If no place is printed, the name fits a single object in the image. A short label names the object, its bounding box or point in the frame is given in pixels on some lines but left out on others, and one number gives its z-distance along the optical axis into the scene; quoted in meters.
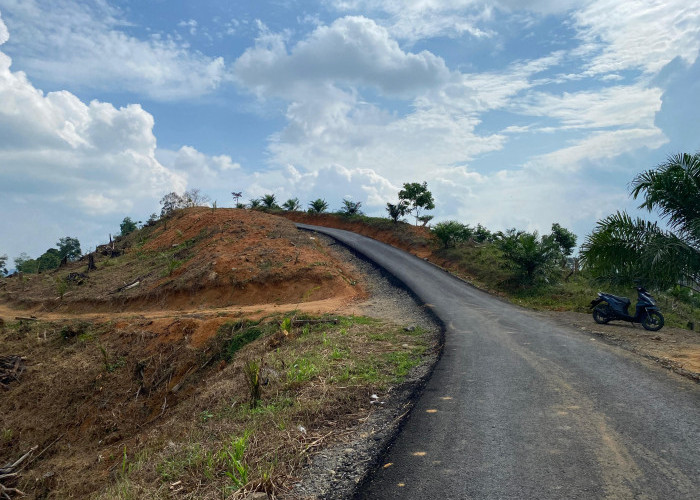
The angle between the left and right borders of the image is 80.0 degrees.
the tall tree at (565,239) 28.16
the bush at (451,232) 26.53
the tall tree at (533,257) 18.81
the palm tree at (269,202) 46.16
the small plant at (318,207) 42.69
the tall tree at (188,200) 38.59
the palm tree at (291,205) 45.33
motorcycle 11.41
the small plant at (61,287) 20.37
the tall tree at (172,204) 37.48
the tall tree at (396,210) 34.56
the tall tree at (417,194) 34.12
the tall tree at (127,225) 48.31
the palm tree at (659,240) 10.32
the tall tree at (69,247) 51.07
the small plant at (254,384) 6.07
